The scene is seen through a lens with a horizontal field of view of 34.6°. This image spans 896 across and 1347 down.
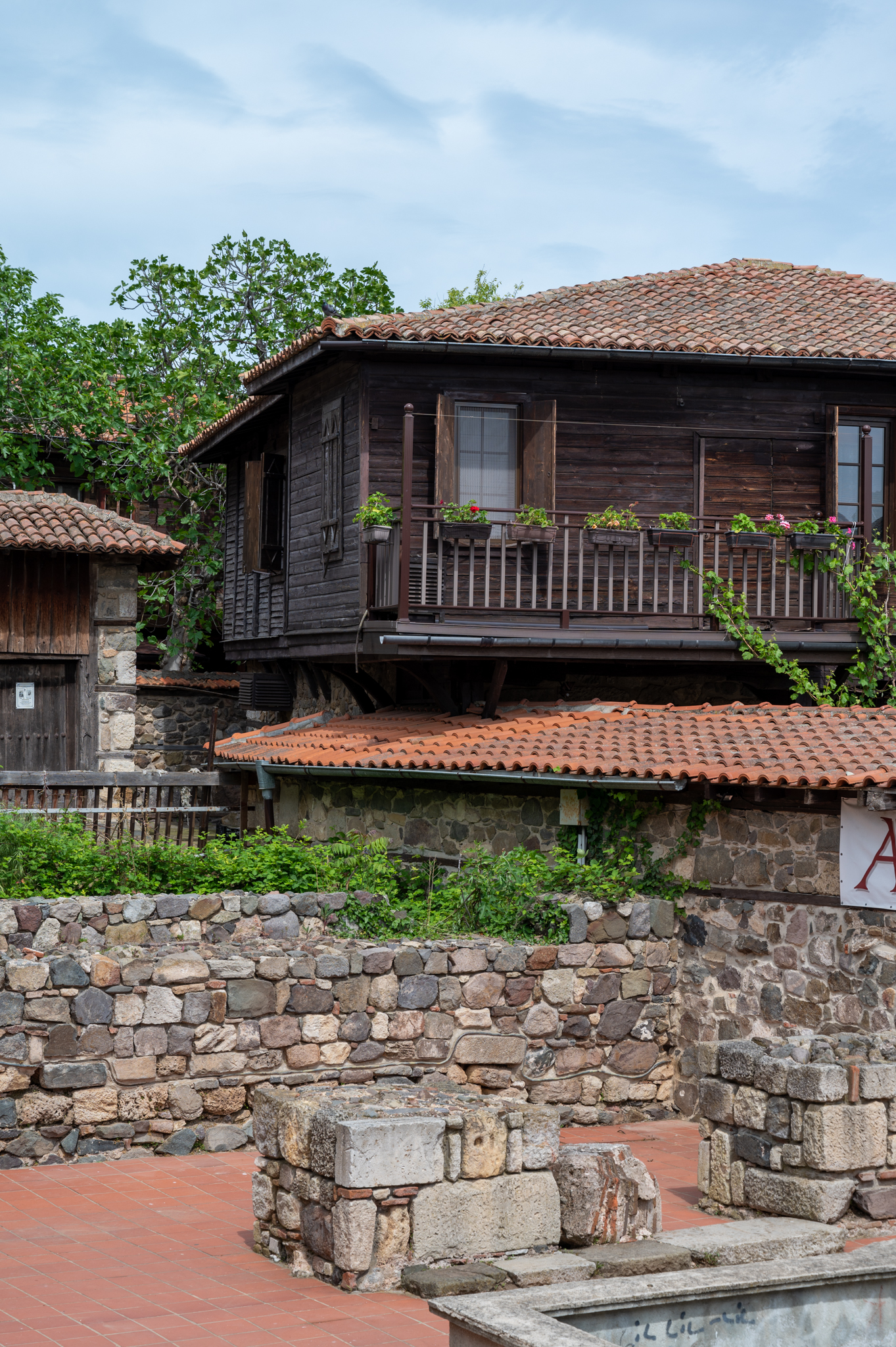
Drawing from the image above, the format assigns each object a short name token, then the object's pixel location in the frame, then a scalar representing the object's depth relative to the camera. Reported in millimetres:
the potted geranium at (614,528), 15258
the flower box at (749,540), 15680
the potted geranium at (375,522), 14953
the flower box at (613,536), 15250
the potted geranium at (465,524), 14664
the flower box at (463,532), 14727
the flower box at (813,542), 15625
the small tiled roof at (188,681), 24859
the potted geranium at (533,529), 15055
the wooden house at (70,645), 17516
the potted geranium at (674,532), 15242
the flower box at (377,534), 14938
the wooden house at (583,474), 15102
